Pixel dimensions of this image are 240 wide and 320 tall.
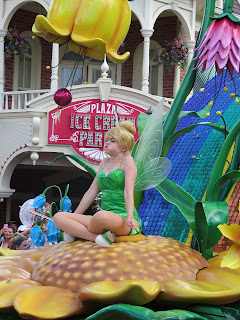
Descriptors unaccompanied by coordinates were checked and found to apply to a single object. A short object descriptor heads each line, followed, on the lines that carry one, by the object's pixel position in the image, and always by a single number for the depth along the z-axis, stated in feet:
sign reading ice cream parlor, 39.75
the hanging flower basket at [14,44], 42.42
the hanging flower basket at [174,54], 43.65
